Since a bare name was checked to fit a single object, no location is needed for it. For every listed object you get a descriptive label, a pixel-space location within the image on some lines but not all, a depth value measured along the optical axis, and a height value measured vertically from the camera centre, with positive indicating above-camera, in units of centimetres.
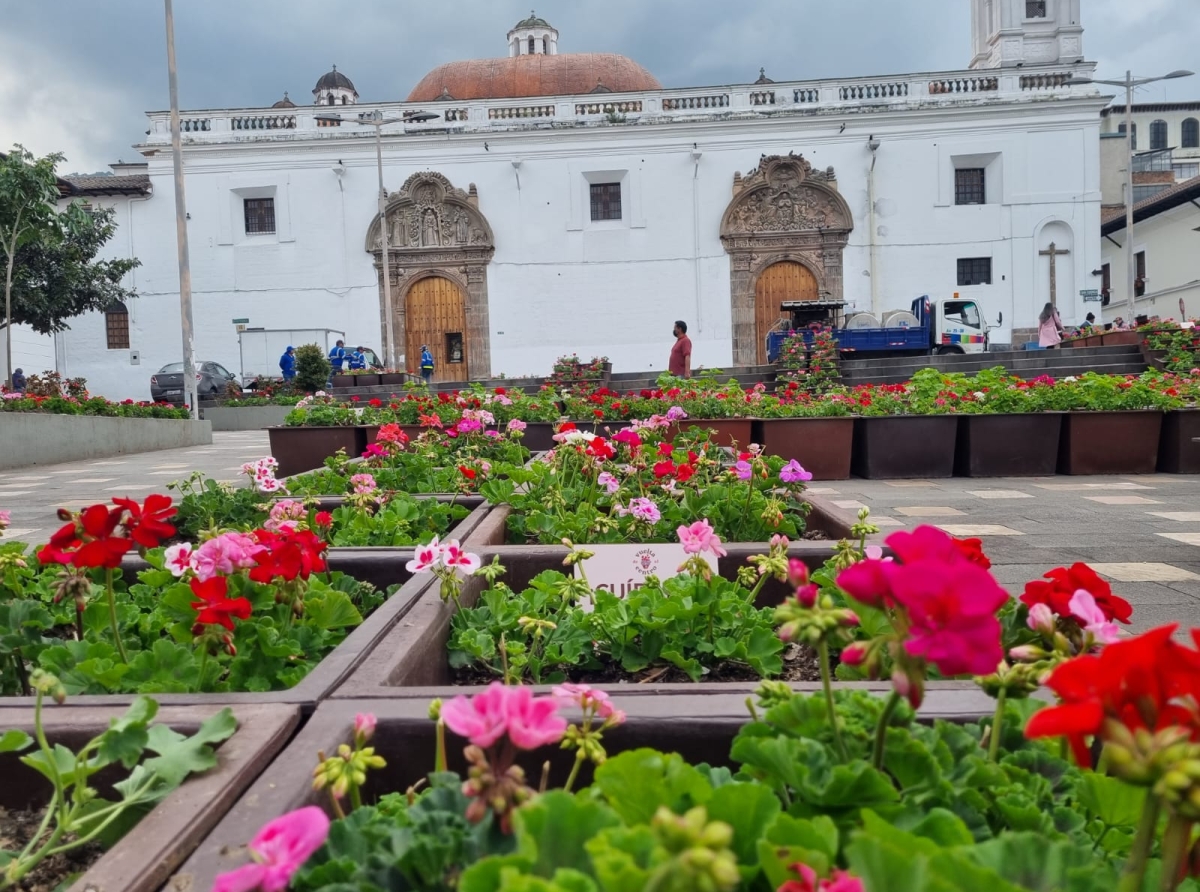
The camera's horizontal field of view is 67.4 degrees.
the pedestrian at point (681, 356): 1074 +46
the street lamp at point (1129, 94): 2188 +724
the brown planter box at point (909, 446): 679 -44
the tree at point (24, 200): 1283 +303
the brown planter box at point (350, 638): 111 -36
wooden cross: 2305 +329
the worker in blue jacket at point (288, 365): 2070 +86
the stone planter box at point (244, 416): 1802 -25
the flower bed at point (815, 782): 52 -30
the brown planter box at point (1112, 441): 662 -42
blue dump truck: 1828 +128
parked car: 2059 +51
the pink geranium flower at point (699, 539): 164 -27
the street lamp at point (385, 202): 2261 +510
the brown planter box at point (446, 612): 116 -37
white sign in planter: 186 -35
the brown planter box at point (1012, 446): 665 -44
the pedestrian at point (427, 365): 2198 +84
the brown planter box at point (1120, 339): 1412 +74
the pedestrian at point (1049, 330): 1775 +110
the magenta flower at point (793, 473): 272 -25
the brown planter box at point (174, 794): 72 -37
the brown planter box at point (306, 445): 731 -36
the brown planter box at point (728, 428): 685 -27
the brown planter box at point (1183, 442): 661 -44
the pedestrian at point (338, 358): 2176 +106
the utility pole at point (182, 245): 1354 +255
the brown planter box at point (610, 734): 97 -36
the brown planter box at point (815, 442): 683 -39
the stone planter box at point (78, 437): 920 -36
